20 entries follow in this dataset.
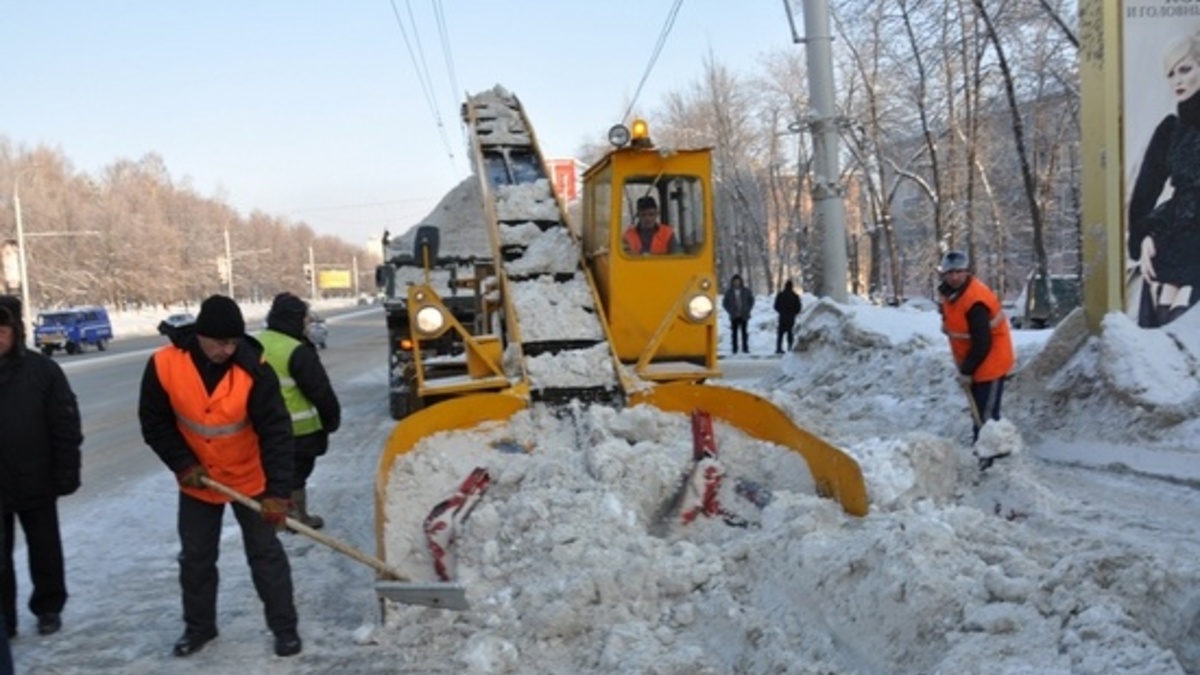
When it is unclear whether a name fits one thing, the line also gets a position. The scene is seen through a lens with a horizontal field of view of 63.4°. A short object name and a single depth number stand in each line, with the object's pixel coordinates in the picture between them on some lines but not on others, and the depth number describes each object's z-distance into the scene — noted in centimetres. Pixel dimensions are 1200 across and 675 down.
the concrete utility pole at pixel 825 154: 1277
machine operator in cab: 778
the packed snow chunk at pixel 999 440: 662
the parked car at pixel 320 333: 2861
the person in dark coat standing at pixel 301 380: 604
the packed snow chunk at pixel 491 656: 422
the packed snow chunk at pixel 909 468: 594
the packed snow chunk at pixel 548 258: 825
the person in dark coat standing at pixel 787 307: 1989
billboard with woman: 864
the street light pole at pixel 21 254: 4709
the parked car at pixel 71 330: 3300
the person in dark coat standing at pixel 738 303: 2123
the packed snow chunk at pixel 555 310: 757
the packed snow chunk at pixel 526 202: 888
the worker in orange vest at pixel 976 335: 717
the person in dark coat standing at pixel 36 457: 485
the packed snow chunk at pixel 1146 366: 777
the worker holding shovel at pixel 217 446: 451
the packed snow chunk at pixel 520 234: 855
